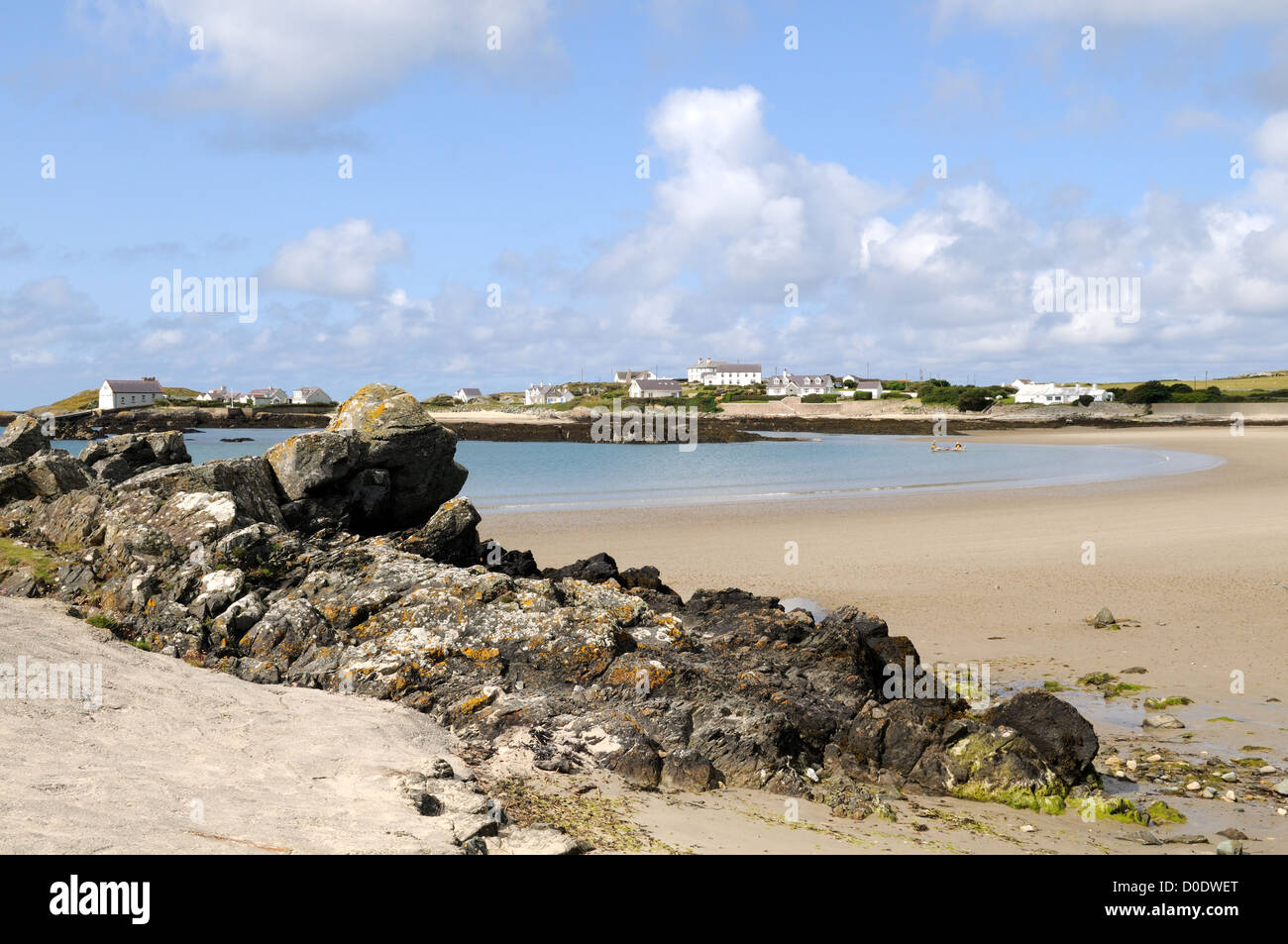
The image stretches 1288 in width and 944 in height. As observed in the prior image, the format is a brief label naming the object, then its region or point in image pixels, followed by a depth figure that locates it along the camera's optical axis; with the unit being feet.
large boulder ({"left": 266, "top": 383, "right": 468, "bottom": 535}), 42.52
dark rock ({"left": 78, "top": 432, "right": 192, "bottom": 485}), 49.21
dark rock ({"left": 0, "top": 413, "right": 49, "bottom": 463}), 53.31
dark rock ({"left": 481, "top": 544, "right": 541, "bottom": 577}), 45.11
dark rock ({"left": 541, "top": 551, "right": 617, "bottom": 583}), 43.68
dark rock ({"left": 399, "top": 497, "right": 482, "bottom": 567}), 41.42
